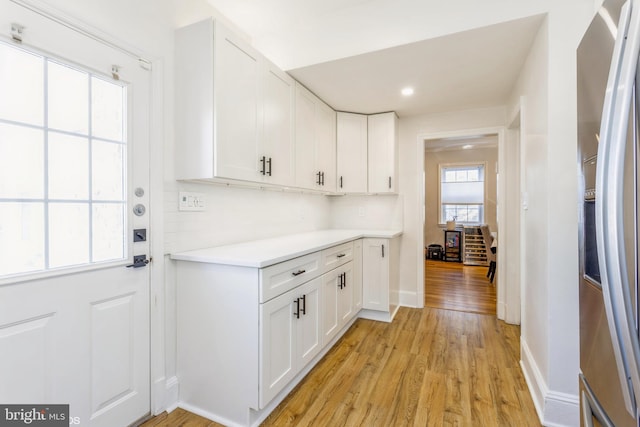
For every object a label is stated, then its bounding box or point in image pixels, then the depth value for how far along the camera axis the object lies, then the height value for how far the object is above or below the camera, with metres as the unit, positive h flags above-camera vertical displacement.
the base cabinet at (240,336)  1.55 -0.68
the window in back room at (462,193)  6.58 +0.43
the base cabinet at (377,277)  2.98 -0.64
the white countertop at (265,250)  1.57 -0.24
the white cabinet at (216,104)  1.69 +0.64
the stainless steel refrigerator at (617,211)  0.61 +0.00
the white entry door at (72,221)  1.16 -0.04
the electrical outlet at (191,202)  1.81 +0.06
